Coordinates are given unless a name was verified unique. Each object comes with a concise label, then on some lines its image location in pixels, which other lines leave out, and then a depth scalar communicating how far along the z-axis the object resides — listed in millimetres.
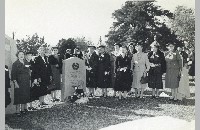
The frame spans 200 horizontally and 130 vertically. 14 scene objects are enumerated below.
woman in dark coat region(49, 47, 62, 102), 5094
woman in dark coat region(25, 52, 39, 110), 4665
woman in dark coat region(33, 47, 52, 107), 4820
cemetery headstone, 4978
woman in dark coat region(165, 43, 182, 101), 4812
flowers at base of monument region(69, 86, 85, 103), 4910
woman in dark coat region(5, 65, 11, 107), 4314
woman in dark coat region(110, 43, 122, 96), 4711
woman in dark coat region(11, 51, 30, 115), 4512
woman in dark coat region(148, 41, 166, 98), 4973
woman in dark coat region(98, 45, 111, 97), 5324
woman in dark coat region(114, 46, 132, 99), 5102
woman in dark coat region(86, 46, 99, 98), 5220
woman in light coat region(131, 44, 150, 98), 5051
